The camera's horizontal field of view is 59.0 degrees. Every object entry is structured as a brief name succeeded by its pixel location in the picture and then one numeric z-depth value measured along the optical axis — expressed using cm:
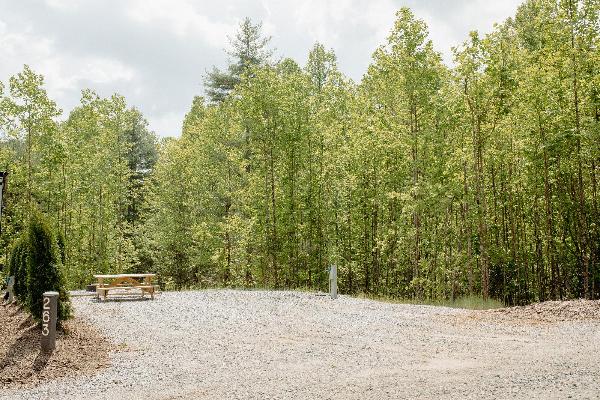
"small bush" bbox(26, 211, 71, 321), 1007
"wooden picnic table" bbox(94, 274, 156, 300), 1562
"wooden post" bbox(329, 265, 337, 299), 1581
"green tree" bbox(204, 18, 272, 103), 2955
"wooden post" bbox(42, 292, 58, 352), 888
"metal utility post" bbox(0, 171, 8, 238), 1283
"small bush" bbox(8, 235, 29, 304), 1386
